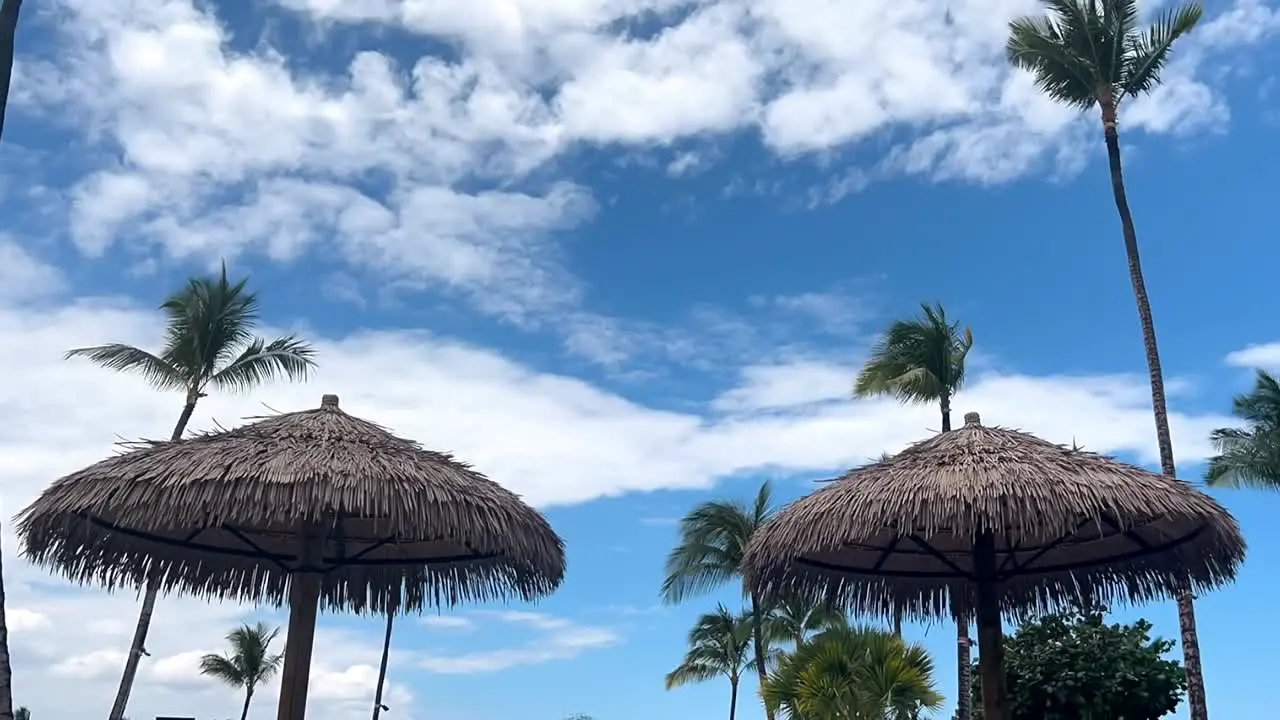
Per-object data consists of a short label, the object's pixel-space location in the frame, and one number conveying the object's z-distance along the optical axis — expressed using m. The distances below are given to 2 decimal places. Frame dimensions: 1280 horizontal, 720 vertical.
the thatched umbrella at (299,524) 8.31
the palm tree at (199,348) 21.56
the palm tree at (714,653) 35.19
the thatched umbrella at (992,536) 8.76
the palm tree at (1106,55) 17.73
